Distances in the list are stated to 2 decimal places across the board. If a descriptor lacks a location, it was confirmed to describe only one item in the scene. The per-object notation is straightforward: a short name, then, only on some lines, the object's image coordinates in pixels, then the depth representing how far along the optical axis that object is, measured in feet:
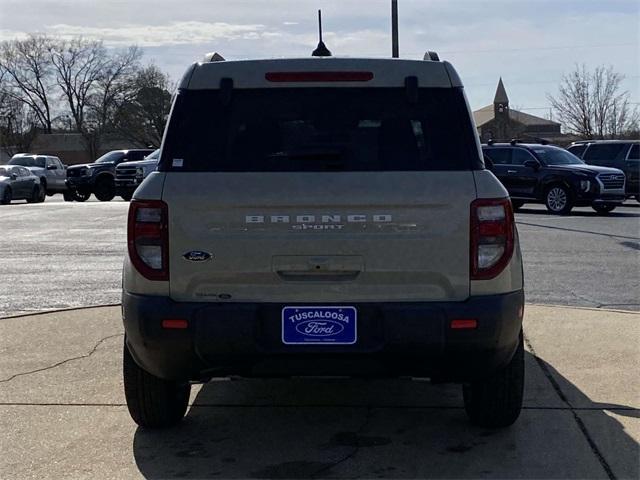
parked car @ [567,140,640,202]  79.30
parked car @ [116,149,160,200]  87.52
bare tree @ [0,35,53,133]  257.75
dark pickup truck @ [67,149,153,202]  100.37
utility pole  72.84
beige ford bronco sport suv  13.57
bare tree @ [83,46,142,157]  258.78
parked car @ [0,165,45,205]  92.53
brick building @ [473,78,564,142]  241.16
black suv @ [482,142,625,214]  67.46
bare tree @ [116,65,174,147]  249.96
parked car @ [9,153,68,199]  113.91
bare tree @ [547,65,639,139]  174.19
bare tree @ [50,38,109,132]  264.72
